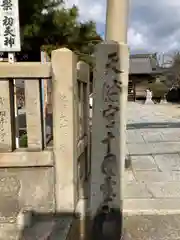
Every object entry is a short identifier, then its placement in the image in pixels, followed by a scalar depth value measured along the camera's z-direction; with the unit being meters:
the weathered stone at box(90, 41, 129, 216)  1.77
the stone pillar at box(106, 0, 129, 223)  2.43
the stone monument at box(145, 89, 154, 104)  19.36
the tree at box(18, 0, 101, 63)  4.93
